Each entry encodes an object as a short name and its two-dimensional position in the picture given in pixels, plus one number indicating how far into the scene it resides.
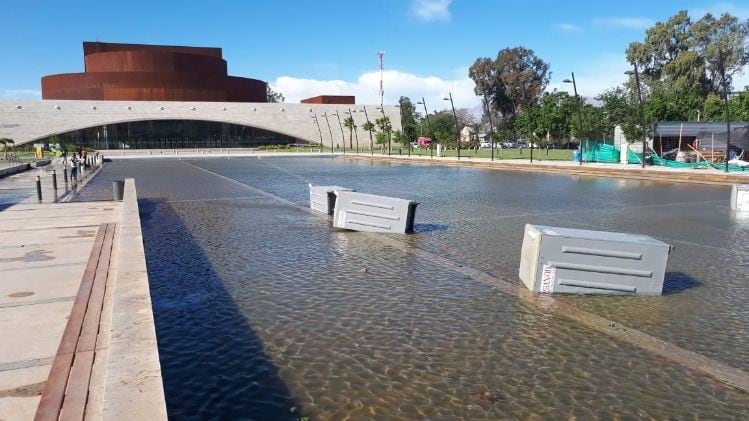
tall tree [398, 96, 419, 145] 92.34
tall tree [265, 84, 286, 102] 165.25
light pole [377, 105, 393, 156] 81.72
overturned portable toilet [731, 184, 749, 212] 14.73
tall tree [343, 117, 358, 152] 90.56
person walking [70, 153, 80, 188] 24.62
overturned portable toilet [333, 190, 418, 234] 11.23
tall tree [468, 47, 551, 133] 106.69
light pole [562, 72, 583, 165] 34.91
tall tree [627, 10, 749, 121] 72.00
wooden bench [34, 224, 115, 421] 3.86
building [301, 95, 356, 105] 116.25
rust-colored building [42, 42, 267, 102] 96.88
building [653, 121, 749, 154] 36.59
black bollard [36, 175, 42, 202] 16.99
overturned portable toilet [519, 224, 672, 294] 6.68
